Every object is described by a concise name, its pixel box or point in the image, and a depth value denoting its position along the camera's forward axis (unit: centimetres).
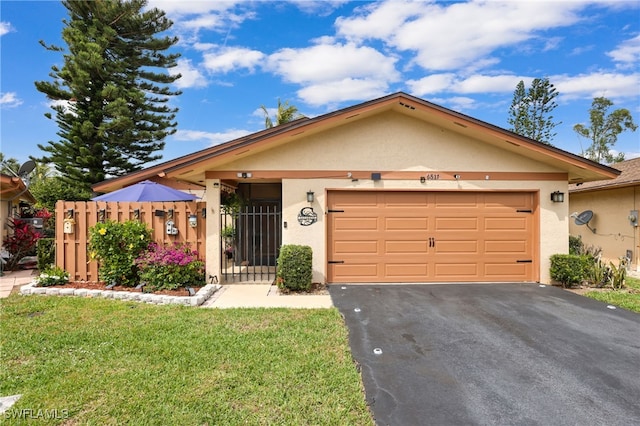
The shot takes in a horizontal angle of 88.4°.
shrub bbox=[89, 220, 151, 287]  688
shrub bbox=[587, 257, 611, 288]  762
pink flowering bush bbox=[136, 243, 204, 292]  668
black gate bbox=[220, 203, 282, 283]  997
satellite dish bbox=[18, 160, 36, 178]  993
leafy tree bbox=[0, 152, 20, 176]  3399
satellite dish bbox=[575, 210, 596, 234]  1089
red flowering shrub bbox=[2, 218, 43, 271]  933
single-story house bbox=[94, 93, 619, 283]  772
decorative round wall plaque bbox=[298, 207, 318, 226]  771
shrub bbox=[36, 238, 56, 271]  852
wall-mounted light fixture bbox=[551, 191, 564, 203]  780
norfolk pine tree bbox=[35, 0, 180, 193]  1631
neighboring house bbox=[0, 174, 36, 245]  946
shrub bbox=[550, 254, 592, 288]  747
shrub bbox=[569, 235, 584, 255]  934
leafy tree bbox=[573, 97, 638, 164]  3123
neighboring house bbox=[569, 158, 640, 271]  982
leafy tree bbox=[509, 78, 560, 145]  2489
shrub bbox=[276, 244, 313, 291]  697
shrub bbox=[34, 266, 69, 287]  688
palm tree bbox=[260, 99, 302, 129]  2445
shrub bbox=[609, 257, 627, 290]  741
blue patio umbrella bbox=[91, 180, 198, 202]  748
